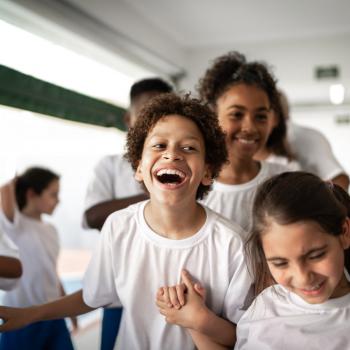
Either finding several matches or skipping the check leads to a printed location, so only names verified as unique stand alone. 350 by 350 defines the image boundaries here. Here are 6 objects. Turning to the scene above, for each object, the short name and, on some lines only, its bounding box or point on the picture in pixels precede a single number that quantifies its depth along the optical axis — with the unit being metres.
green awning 2.10
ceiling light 3.81
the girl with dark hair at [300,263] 1.02
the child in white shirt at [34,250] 1.79
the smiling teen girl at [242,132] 1.45
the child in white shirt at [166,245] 1.18
